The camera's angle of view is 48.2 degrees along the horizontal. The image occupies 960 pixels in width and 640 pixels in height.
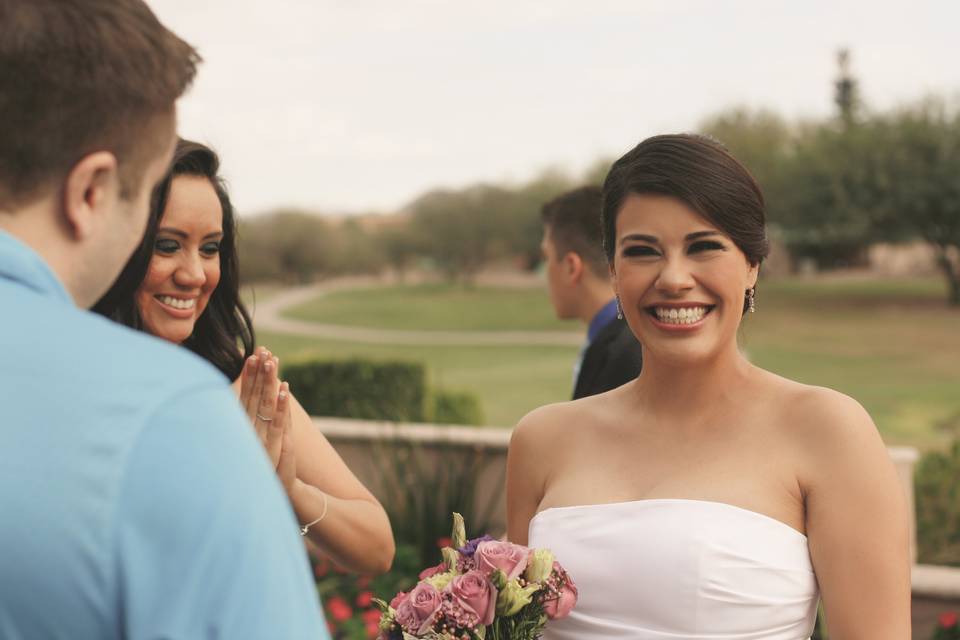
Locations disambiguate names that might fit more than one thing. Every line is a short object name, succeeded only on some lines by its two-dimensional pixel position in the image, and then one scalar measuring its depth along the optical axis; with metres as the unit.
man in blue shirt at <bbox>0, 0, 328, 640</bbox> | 1.07
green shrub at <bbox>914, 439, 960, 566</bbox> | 7.94
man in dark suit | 5.49
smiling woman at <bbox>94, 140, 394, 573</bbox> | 2.99
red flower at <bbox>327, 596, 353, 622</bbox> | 6.14
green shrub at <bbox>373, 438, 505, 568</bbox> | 7.19
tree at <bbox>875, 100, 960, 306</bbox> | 39.62
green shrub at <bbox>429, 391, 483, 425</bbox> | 11.39
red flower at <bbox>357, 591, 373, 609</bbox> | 6.43
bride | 2.67
